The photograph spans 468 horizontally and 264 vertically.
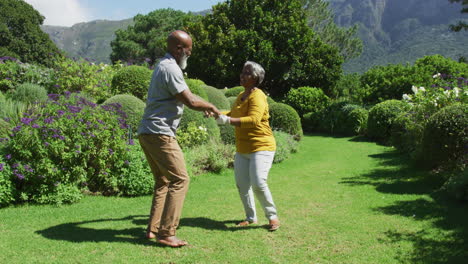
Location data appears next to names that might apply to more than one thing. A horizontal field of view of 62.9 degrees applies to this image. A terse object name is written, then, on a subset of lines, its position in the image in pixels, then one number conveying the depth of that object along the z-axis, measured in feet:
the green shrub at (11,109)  22.93
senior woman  14.47
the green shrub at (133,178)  20.44
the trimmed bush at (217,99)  37.35
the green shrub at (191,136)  28.71
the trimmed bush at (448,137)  21.40
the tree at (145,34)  153.48
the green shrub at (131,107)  26.81
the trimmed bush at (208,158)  26.61
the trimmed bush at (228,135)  32.86
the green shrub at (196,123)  29.89
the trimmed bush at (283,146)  32.48
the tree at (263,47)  64.95
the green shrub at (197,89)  34.58
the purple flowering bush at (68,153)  18.21
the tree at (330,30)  108.58
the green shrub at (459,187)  18.28
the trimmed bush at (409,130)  28.12
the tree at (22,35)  110.93
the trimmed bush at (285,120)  41.78
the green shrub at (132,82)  35.94
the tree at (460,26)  42.74
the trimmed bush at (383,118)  44.16
